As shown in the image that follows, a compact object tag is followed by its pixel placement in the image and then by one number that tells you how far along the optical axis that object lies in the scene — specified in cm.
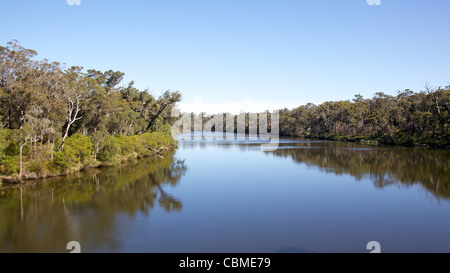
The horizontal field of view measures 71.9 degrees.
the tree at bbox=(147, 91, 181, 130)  5009
